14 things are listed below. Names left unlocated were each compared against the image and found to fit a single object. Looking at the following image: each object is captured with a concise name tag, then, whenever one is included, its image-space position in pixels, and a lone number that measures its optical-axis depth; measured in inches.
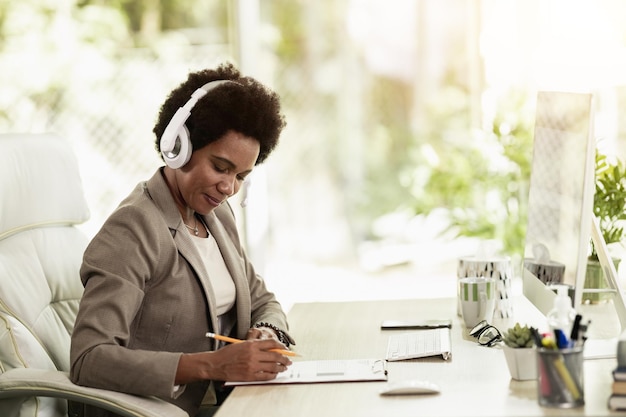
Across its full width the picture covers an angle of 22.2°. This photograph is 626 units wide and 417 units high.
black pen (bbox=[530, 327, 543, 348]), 110.1
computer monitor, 120.4
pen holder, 108.7
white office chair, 128.2
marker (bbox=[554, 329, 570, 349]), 109.4
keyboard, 124.2
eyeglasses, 127.6
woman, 119.2
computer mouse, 113.7
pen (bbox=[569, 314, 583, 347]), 109.5
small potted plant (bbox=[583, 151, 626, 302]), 137.8
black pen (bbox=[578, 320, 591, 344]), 109.5
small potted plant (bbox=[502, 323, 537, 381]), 115.1
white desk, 110.5
